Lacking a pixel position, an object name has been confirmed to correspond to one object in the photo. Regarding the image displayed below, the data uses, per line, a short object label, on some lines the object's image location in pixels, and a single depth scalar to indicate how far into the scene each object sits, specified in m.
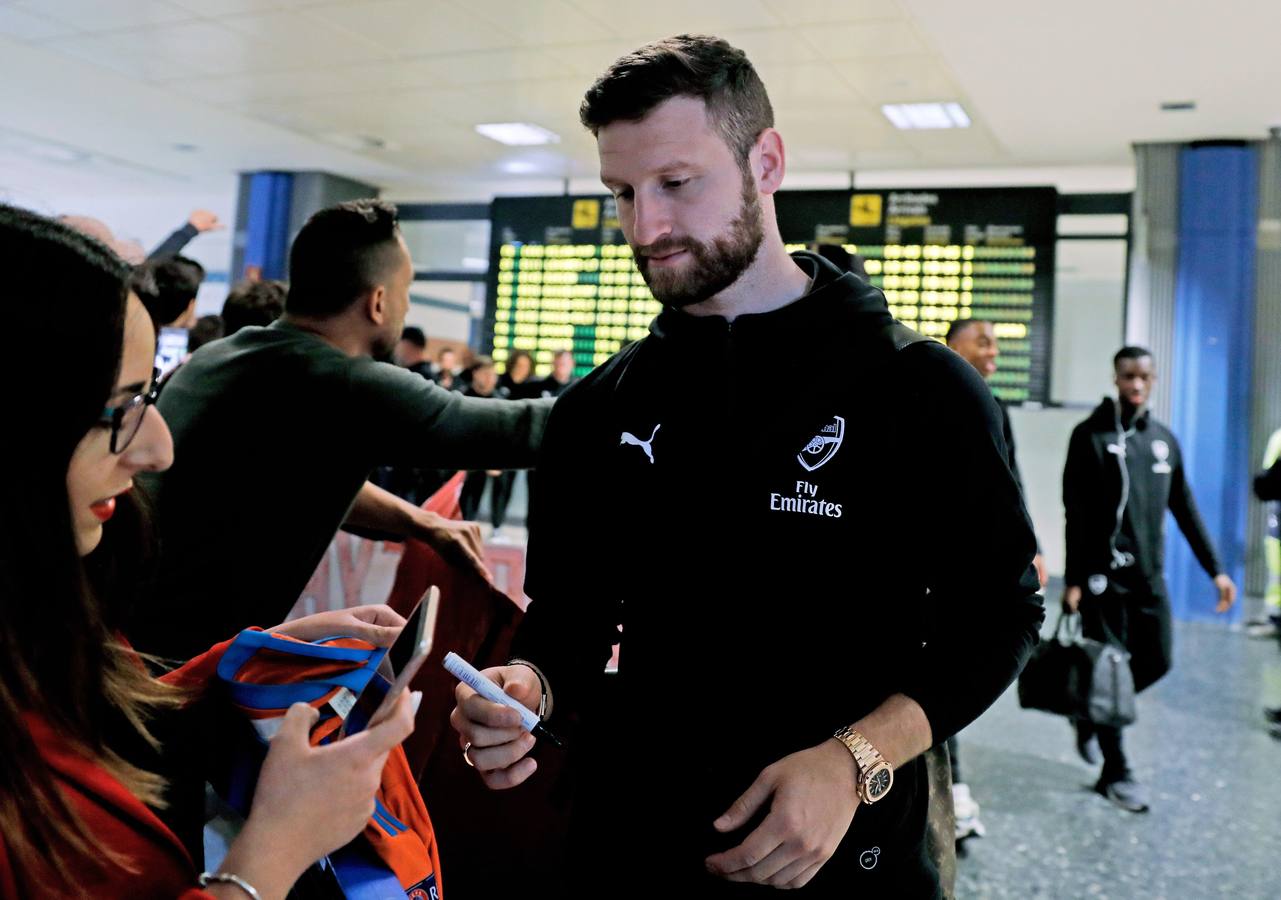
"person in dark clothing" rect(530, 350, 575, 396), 9.23
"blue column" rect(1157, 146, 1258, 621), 7.69
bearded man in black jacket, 1.20
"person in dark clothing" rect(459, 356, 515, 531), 9.00
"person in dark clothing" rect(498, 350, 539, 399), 9.10
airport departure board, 7.81
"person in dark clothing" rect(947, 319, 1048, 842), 3.86
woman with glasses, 0.84
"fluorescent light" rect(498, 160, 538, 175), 9.91
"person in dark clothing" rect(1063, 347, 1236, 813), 4.31
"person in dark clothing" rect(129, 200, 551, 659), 2.01
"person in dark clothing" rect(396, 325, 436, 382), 9.30
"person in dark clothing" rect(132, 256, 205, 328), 3.41
